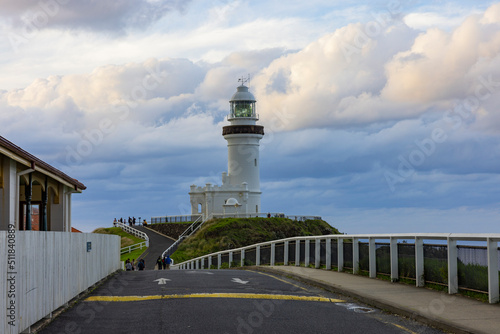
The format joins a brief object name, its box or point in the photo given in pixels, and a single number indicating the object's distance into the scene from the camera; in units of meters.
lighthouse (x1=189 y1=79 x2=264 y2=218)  83.44
